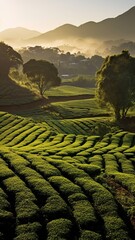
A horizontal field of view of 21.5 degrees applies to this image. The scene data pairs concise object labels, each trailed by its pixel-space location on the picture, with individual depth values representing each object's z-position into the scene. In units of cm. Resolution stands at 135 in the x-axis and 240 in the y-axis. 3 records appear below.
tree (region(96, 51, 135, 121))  7544
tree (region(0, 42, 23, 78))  12494
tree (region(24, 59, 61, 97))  11206
